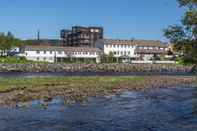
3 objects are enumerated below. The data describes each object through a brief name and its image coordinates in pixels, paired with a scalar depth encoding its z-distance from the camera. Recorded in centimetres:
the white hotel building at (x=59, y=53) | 10190
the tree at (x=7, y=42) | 9494
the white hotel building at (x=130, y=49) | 11273
